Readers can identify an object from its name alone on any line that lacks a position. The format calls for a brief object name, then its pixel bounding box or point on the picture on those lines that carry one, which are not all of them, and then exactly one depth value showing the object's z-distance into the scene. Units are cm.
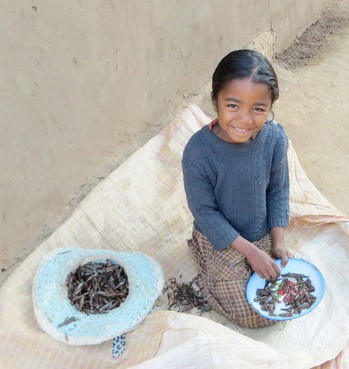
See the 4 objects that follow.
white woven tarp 216
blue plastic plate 238
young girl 211
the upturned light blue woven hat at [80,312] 235
